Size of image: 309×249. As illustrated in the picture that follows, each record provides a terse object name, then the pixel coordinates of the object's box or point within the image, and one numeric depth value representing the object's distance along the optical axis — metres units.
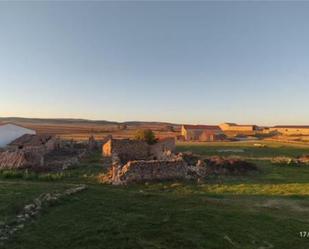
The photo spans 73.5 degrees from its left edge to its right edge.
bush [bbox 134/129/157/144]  30.32
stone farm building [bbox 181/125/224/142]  49.50
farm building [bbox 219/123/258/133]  86.97
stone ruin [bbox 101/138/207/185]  13.10
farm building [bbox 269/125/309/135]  77.61
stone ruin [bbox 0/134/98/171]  17.02
